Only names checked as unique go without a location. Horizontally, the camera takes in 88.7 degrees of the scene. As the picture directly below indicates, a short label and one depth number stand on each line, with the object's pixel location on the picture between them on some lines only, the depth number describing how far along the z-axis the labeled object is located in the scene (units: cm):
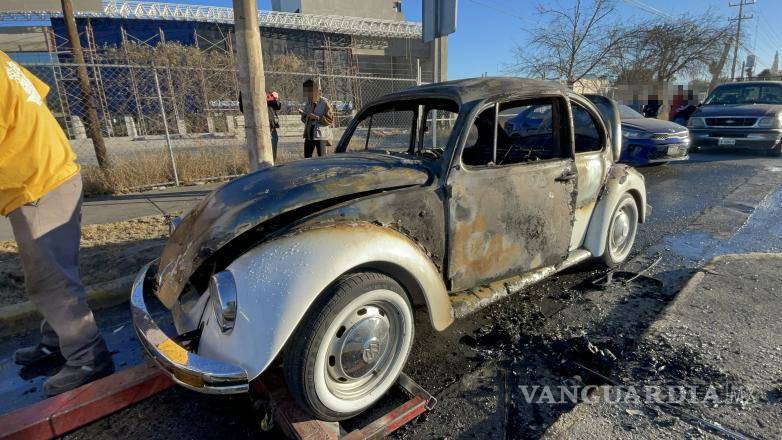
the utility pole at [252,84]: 396
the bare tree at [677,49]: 1965
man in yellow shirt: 201
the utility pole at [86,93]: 658
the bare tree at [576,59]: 1374
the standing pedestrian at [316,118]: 622
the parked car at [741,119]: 954
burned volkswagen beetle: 177
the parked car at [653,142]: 810
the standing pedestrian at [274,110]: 705
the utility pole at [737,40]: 2411
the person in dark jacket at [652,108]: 1125
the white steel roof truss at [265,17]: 2409
